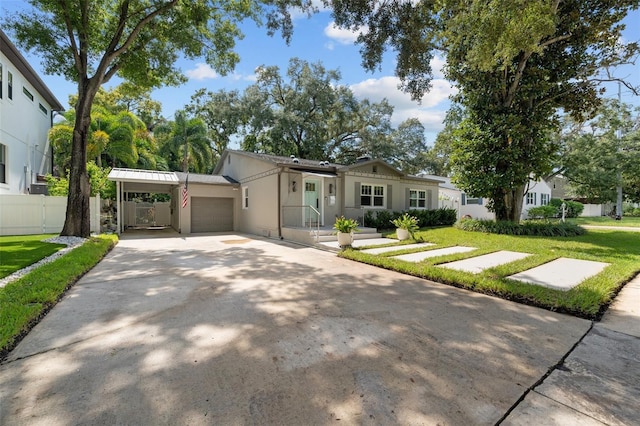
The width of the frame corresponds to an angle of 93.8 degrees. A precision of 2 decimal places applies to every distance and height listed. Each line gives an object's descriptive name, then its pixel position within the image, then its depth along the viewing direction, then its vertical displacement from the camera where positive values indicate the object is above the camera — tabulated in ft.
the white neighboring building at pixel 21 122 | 40.32 +13.13
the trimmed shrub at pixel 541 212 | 78.38 -0.92
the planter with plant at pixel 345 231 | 31.17 -2.48
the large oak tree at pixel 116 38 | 34.22 +21.01
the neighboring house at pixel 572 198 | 102.73 +4.23
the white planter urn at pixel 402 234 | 37.47 -3.32
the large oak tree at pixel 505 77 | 27.91 +15.81
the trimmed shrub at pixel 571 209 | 84.48 -0.06
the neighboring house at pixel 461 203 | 74.79 +1.32
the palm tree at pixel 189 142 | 80.33 +17.50
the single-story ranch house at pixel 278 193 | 42.34 +2.37
